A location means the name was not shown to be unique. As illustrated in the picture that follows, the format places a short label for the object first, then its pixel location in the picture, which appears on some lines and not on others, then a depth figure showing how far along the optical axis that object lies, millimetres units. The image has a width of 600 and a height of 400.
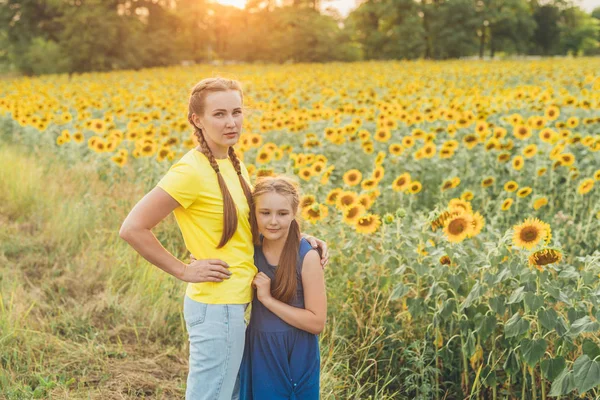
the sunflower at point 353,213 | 3273
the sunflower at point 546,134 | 5340
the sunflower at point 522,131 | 5715
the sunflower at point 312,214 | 3285
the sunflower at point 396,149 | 5566
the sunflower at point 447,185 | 4549
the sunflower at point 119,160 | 5598
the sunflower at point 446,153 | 5320
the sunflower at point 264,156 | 5008
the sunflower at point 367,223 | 3184
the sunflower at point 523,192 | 4113
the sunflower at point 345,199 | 3529
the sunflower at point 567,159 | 4757
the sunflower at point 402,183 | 4090
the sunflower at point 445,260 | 2814
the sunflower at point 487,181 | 4599
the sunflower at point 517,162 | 4800
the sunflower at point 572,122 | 5800
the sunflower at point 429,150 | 5215
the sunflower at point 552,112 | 6224
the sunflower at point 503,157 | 5141
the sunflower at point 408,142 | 5652
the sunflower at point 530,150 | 5257
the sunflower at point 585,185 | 4105
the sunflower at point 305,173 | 4486
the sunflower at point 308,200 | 3499
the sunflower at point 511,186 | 4242
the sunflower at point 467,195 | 3886
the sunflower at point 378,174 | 4266
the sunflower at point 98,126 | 6523
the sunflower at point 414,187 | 4227
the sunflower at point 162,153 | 5262
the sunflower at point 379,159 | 4742
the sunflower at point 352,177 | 4305
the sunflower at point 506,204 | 3914
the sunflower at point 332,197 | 3766
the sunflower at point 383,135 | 6129
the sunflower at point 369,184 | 4054
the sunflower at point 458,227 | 2846
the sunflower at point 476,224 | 2857
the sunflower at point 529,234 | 2488
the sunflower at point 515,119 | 6226
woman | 2010
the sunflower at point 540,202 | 3977
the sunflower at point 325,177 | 4268
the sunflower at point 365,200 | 3613
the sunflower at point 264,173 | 2666
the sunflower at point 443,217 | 2949
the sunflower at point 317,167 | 4457
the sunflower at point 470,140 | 5641
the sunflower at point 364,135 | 6054
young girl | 2113
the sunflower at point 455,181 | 4262
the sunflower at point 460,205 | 3155
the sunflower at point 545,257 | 2309
